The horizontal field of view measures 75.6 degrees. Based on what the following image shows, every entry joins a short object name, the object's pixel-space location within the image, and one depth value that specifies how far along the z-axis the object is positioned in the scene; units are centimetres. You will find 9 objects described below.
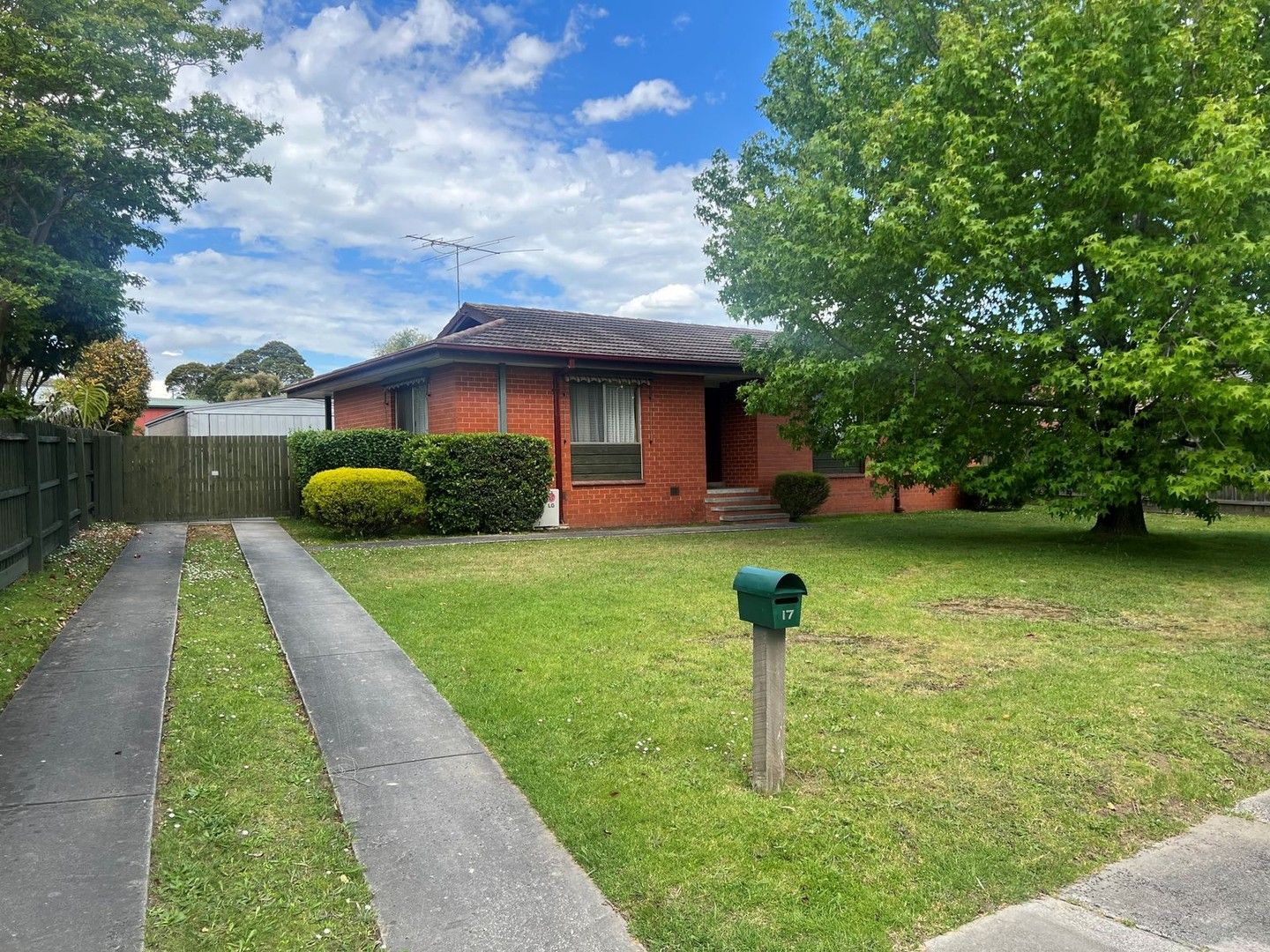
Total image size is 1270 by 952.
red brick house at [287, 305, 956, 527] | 1511
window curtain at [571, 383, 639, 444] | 1620
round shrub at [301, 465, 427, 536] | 1293
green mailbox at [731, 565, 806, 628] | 338
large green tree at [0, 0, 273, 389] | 1245
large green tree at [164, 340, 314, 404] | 5125
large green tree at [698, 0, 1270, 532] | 902
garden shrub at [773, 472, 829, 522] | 1773
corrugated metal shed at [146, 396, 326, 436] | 2998
